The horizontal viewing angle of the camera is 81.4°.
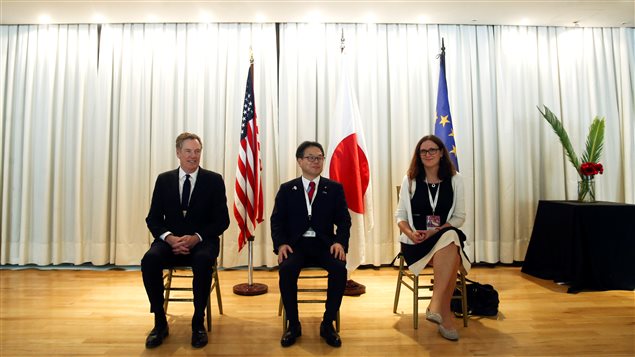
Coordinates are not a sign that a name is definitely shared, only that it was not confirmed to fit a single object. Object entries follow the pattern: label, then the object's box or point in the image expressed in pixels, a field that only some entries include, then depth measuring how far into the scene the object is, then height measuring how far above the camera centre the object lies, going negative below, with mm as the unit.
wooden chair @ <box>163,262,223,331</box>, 2682 -726
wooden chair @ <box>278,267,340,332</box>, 2530 -836
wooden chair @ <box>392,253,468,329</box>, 2723 -748
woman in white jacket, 2641 -166
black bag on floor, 2977 -849
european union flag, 3855 +847
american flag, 3639 +211
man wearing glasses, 2457 -243
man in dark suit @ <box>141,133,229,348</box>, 2512 -149
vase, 4105 +96
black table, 3648 -505
